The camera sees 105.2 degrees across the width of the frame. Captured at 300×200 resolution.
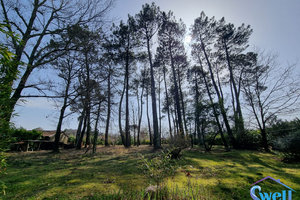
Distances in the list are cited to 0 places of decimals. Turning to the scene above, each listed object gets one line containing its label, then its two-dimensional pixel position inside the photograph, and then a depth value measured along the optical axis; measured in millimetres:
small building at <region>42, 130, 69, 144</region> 13008
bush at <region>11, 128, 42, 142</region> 10233
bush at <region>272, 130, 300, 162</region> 5441
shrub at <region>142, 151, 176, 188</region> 2218
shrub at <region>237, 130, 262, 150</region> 10377
